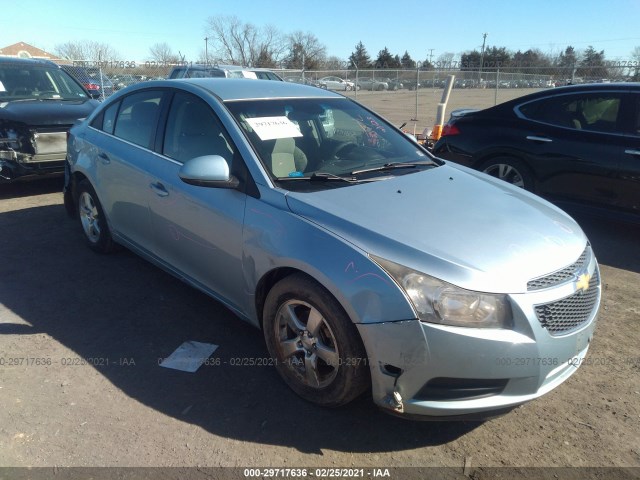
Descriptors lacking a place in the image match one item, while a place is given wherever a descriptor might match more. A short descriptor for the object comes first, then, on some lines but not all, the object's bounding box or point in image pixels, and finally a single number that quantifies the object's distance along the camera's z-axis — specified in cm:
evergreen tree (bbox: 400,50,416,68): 8124
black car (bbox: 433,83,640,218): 514
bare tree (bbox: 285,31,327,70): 5350
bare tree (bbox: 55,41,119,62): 4584
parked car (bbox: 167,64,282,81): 1396
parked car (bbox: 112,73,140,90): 2032
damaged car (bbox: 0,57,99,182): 664
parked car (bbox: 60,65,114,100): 1523
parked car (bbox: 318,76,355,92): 3163
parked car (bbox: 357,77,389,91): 3269
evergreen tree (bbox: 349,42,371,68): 8175
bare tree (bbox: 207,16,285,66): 5172
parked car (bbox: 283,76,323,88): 2254
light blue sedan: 229
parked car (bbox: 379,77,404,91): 3279
